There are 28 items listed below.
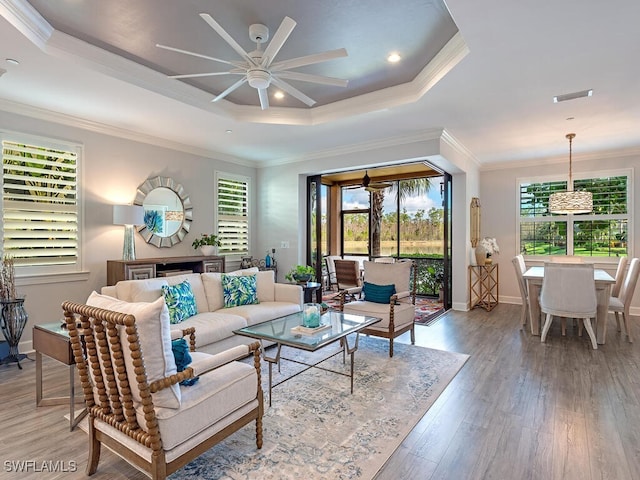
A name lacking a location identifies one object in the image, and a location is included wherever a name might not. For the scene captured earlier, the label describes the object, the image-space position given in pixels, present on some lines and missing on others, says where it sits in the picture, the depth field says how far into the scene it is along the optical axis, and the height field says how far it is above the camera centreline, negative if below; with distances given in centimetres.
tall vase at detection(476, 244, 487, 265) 660 -30
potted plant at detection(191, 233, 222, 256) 578 -7
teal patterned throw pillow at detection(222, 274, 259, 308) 419 -61
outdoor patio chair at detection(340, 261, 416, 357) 400 -77
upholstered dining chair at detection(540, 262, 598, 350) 418 -64
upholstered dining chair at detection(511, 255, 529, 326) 502 -69
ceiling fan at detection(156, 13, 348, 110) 246 +137
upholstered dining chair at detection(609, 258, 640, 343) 444 -76
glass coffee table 277 -80
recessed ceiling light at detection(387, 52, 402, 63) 328 +173
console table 457 -39
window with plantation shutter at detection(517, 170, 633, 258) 627 +33
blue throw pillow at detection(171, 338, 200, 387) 192 -65
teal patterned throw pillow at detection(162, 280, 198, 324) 347 -62
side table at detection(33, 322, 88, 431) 249 -83
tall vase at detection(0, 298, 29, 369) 372 -88
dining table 439 -77
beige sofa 341 -79
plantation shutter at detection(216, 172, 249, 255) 648 +51
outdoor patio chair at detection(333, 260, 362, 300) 691 -68
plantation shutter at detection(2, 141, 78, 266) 405 +43
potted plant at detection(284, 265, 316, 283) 531 -54
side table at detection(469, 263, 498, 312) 663 -91
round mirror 530 +46
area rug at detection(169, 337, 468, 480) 206 -133
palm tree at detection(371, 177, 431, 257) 818 +108
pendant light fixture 516 +55
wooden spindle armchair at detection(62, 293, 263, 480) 166 -79
